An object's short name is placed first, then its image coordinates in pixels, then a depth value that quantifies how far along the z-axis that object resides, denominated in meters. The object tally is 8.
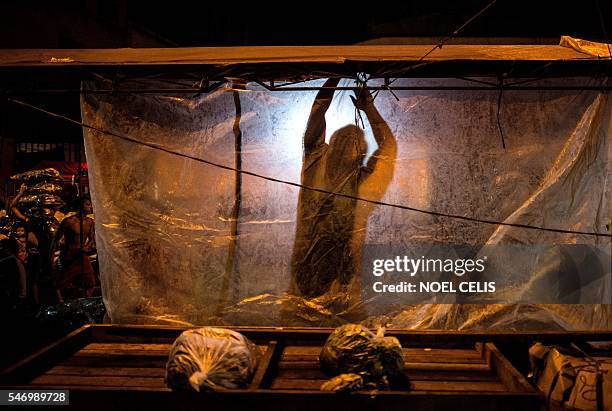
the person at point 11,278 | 7.67
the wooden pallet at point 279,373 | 2.88
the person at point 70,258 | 7.86
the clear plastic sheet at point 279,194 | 4.74
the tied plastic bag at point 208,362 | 2.99
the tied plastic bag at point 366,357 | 3.23
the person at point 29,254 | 8.52
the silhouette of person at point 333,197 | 4.84
